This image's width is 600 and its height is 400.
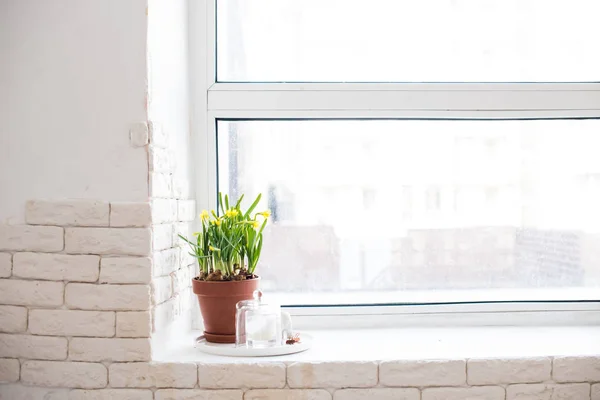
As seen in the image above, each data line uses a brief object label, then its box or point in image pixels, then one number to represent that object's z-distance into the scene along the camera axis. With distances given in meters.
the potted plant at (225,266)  1.88
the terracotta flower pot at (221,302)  1.87
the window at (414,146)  2.19
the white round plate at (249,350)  1.81
